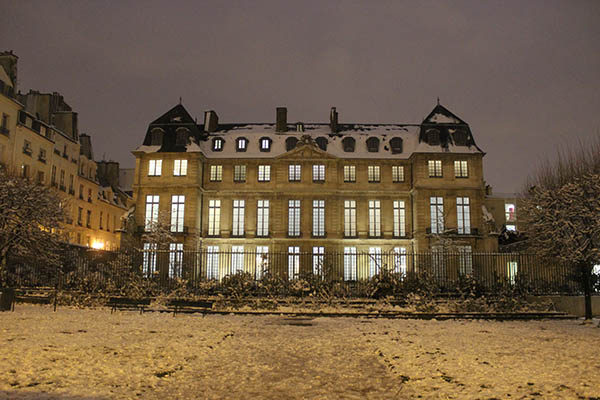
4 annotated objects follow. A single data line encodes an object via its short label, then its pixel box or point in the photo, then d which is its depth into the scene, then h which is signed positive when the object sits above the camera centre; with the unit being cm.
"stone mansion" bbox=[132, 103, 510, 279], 3697 +592
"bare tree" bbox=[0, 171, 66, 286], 1855 +173
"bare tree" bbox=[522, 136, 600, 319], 1611 +155
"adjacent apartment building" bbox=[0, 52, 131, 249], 3600 +910
